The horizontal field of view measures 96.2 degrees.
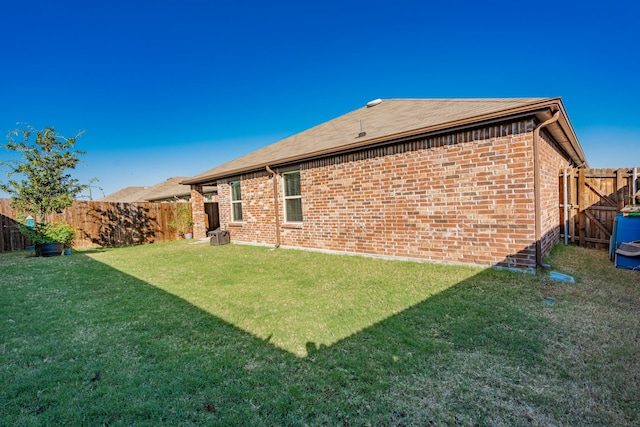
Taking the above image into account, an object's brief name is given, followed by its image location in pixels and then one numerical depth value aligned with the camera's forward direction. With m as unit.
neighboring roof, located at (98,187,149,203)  34.04
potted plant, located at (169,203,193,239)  14.74
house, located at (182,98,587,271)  4.95
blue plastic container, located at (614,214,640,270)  5.25
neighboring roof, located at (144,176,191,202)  19.94
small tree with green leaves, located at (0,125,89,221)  9.38
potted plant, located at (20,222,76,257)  9.02
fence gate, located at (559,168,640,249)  6.94
